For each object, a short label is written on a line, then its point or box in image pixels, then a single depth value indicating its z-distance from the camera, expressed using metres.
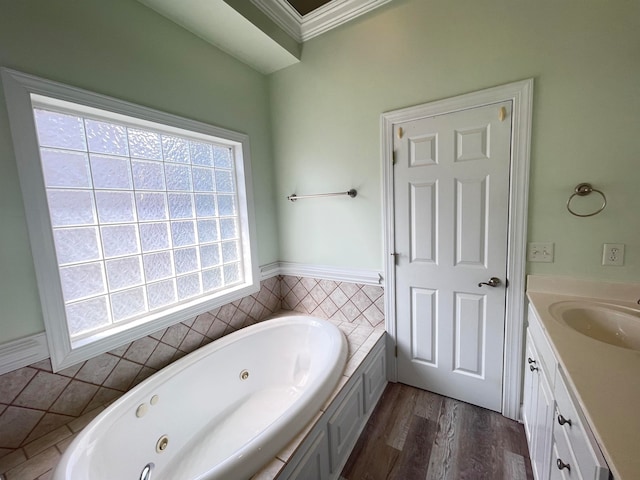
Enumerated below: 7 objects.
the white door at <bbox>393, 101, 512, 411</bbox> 1.56
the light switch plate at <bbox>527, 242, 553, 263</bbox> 1.45
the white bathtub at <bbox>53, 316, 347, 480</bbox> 1.04
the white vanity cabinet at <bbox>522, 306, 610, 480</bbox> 0.67
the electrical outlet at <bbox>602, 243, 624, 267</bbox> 1.30
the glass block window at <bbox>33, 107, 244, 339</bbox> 1.33
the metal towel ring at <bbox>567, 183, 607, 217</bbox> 1.31
